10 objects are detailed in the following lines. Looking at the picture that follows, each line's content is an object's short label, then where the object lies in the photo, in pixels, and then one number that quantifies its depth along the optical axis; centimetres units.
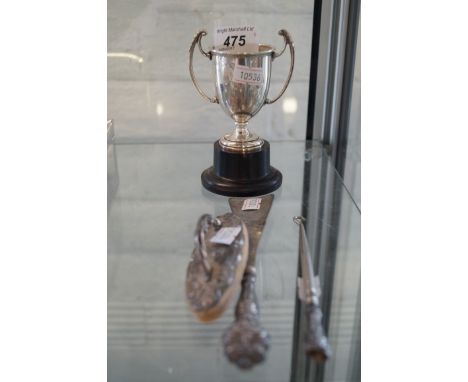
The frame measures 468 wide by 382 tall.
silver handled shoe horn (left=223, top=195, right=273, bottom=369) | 52
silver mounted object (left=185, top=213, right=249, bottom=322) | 58
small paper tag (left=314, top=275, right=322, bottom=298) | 63
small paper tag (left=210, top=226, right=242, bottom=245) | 67
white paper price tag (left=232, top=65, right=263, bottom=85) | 78
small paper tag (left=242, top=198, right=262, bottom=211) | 81
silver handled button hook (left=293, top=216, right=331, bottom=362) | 53
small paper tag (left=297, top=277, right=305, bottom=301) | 62
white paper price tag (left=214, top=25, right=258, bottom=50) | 79
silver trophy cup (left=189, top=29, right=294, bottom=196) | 79
